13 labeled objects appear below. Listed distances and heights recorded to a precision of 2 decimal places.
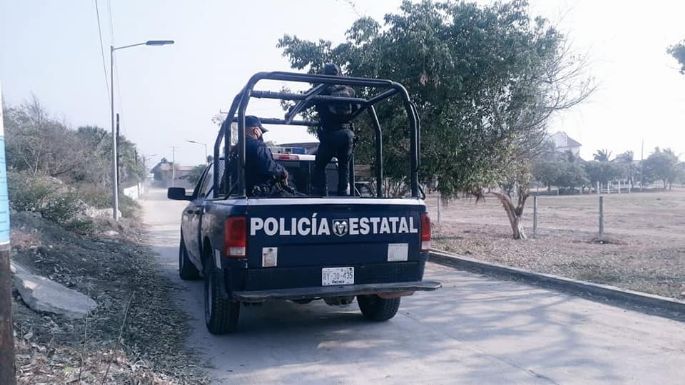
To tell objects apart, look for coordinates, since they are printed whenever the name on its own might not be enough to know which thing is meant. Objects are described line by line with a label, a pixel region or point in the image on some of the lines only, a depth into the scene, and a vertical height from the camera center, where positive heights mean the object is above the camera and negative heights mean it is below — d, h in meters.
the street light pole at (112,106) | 18.84 +2.78
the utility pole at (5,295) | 3.39 -0.64
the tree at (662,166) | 73.94 +2.09
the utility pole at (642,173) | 76.88 +1.27
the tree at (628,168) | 74.69 +1.95
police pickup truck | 5.37 -0.56
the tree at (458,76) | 11.68 +2.20
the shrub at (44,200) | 12.63 -0.31
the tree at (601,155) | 88.75 +4.22
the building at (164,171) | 110.54 +2.91
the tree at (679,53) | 10.49 +2.34
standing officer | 6.86 +0.66
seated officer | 6.41 +0.25
